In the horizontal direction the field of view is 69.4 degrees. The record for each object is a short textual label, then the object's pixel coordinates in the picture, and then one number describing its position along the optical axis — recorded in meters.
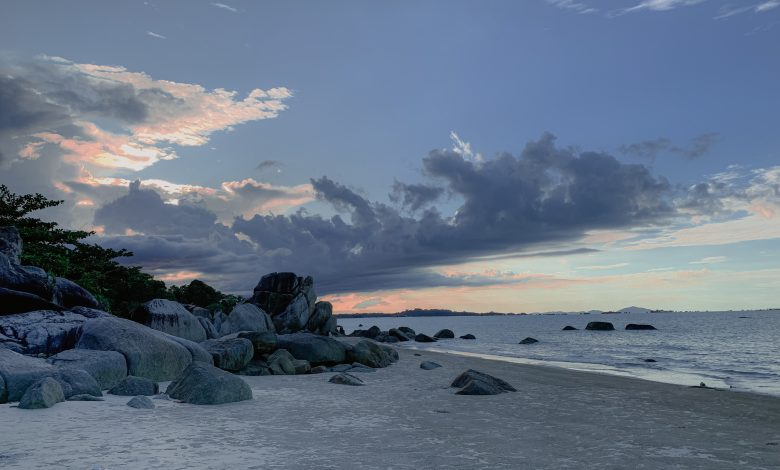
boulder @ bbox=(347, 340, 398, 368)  24.91
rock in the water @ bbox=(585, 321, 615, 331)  100.31
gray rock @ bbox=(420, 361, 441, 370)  24.78
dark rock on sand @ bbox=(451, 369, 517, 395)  15.91
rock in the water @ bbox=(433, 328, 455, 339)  75.88
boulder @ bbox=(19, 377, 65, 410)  11.34
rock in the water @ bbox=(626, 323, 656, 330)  99.56
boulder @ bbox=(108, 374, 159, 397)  13.94
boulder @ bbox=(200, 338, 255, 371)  20.55
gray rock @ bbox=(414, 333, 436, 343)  66.89
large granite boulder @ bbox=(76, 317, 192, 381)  16.31
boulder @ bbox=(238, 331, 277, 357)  23.80
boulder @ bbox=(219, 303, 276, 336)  34.31
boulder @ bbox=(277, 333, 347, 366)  23.95
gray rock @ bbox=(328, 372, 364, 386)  18.30
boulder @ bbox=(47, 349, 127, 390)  14.53
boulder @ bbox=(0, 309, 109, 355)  16.30
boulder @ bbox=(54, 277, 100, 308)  20.81
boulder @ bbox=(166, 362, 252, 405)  13.20
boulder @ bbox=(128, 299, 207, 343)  24.16
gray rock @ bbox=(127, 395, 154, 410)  12.29
